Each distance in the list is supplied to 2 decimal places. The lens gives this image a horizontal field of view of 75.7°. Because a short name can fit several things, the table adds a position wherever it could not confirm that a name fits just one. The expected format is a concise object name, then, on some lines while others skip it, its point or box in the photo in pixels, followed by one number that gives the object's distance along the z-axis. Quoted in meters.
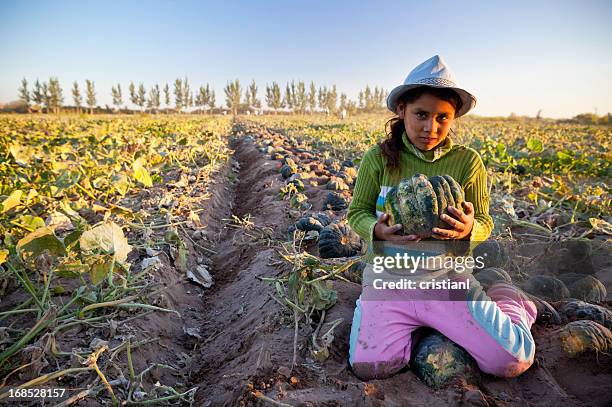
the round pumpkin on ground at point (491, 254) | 3.22
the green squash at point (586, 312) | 2.35
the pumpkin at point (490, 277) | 2.69
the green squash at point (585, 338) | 2.12
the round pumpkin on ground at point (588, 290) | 2.83
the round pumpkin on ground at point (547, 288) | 2.83
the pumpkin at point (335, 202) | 5.37
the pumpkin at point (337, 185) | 6.19
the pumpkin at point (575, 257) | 3.54
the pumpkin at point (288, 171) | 7.45
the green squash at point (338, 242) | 3.56
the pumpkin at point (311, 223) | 4.26
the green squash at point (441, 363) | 2.01
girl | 2.05
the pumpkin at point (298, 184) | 6.25
